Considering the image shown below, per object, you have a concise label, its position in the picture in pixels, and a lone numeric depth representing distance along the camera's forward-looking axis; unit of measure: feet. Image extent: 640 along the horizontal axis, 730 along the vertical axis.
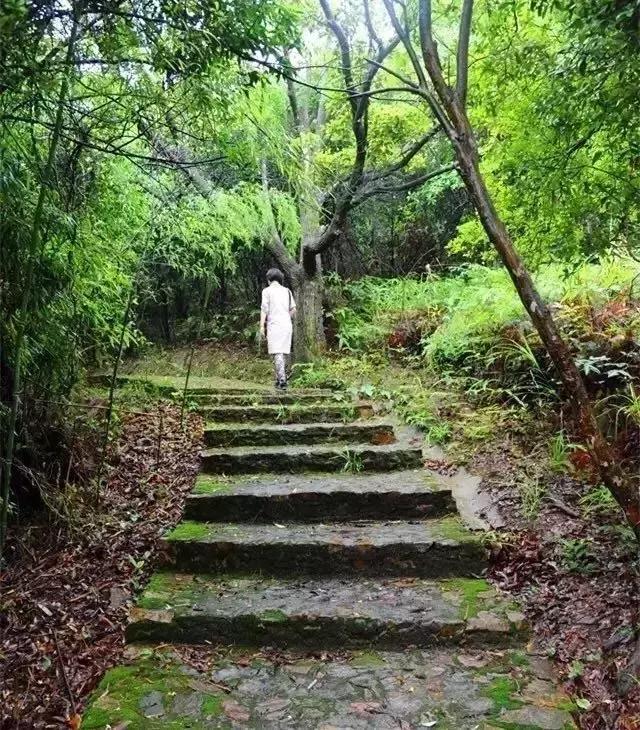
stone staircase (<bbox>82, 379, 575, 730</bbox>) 8.41
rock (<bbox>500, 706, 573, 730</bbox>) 7.88
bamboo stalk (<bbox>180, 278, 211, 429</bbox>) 19.28
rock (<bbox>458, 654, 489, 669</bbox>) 9.41
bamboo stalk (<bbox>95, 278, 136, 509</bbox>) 13.97
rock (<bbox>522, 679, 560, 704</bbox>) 8.45
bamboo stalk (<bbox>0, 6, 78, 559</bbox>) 8.19
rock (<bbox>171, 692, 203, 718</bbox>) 8.36
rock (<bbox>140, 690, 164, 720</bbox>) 8.32
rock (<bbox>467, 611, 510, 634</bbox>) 9.92
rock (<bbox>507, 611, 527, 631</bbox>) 9.96
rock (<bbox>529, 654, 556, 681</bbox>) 9.01
